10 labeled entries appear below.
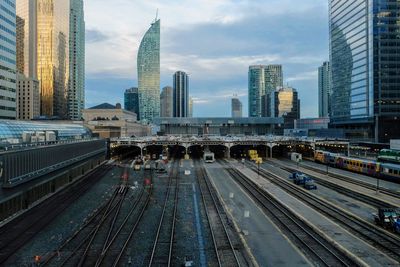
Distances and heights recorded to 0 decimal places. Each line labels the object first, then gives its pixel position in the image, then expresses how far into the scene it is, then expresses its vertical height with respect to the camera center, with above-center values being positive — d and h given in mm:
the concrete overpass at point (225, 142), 117688 -2574
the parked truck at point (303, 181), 57681 -7695
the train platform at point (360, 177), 59875 -8220
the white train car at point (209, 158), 107750 -6954
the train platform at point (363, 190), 48312 -8448
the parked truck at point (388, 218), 34188 -7955
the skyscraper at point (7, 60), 118500 +24803
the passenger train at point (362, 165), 62156 -6228
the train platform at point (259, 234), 26894 -8943
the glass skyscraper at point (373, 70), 149875 +26684
